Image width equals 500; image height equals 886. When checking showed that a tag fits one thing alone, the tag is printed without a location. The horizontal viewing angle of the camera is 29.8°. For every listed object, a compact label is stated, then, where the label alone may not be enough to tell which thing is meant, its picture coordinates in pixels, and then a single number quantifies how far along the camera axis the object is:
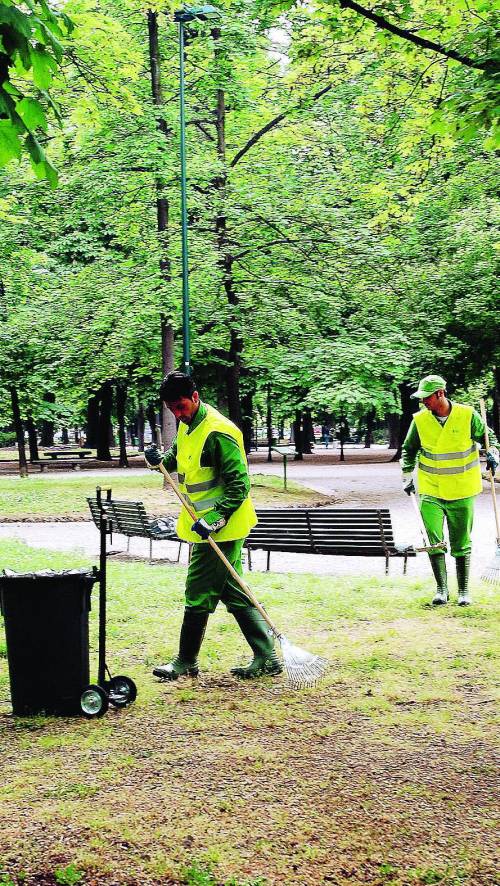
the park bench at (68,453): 39.62
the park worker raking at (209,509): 5.82
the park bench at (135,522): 12.47
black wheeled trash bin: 5.12
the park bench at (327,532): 10.49
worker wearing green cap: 8.13
